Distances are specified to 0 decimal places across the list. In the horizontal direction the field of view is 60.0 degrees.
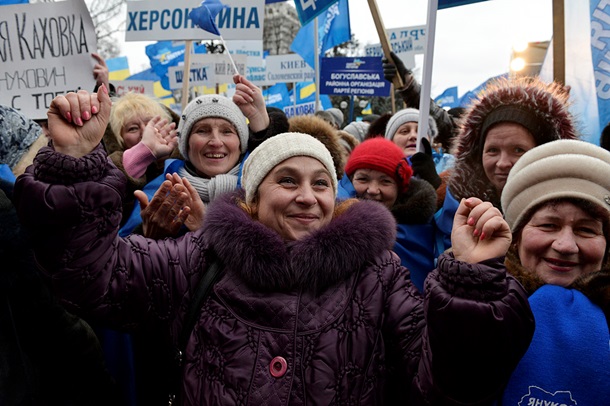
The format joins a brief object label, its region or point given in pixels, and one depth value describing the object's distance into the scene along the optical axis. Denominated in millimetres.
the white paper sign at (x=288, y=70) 10047
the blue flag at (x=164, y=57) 10398
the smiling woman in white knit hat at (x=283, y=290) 1438
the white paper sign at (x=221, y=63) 7547
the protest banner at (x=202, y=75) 7543
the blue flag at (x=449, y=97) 13258
